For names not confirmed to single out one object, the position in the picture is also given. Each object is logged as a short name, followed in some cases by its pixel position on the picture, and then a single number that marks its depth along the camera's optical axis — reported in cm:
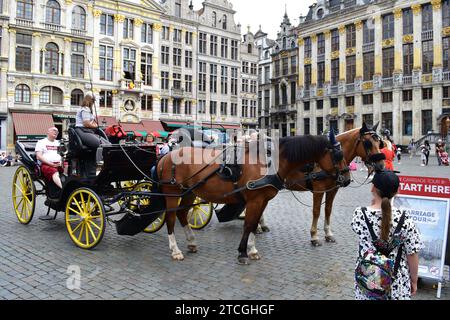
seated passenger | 759
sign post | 479
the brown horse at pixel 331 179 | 657
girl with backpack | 284
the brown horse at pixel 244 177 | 568
